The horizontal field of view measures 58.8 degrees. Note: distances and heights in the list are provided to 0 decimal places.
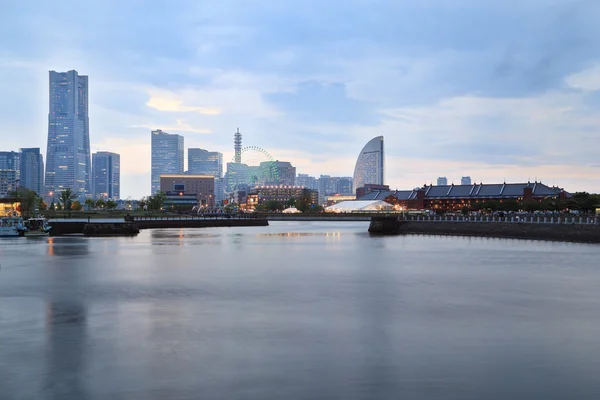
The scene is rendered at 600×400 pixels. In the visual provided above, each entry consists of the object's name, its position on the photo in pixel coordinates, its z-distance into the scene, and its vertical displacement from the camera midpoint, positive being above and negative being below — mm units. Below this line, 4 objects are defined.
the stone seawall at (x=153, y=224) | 93125 -4117
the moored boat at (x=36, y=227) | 89000 -3939
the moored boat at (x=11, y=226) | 87062 -3624
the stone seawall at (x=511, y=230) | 68125 -3557
